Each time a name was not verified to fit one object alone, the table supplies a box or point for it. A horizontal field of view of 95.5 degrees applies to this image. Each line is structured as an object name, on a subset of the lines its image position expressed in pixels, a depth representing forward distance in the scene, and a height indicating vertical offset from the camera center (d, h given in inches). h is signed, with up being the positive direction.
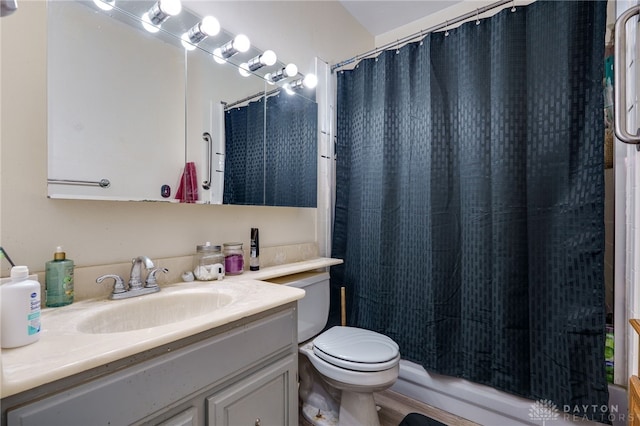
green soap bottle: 33.3 -7.8
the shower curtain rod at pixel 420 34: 56.6 +40.0
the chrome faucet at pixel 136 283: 38.3 -9.6
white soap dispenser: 23.1 -8.0
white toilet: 49.1 -26.6
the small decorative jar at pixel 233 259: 51.6 -8.2
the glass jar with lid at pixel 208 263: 47.4 -8.4
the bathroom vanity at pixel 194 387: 21.8 -16.1
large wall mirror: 37.2 +15.7
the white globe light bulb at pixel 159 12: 42.7 +29.8
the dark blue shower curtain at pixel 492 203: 48.9 +1.9
